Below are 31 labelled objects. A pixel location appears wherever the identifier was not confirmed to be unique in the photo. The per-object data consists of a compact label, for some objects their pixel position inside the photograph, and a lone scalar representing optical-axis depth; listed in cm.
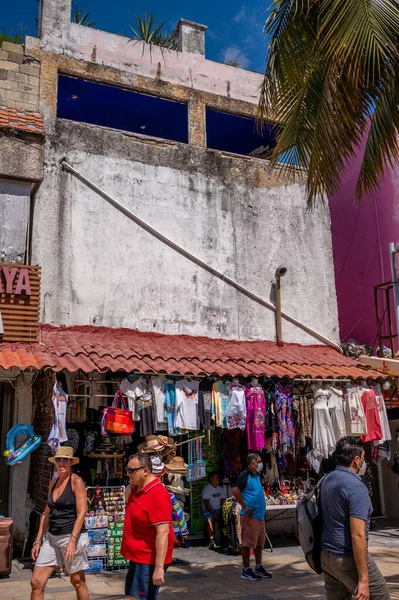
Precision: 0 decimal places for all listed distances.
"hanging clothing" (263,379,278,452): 1066
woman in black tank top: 588
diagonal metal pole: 1208
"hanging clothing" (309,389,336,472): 1052
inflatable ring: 921
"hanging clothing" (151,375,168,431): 977
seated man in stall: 1105
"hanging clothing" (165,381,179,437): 990
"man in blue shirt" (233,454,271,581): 845
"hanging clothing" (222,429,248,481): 1159
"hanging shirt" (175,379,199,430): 988
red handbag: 930
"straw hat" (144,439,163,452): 910
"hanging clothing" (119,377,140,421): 966
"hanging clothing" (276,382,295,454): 1065
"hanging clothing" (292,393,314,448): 1114
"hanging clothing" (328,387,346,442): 1066
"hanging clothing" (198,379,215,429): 1020
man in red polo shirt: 480
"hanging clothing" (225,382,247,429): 1016
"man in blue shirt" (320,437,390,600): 430
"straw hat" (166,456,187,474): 971
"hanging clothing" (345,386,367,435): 1074
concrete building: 1100
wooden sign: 1012
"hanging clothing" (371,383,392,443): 1097
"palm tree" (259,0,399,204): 709
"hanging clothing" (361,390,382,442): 1088
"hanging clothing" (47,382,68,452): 879
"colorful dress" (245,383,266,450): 1028
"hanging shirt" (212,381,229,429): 1016
